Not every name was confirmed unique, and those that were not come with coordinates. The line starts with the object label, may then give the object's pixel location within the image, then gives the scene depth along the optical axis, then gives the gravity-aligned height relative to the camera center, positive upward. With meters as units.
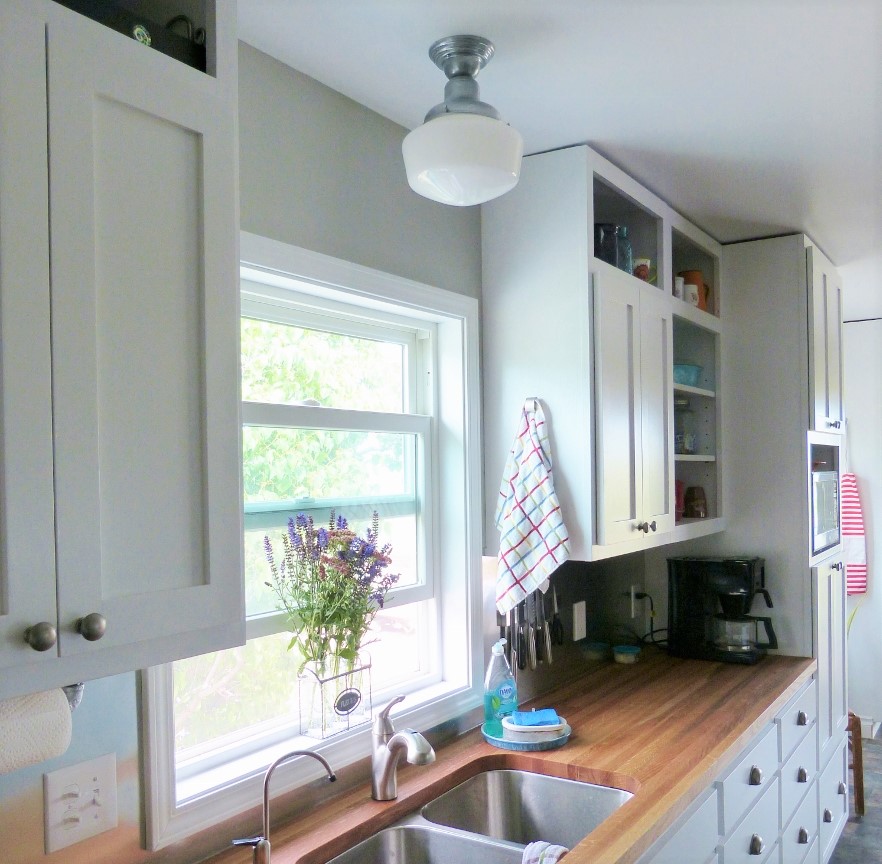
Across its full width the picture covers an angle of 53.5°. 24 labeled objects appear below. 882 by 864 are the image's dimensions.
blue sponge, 2.28 -0.73
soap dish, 2.22 -0.77
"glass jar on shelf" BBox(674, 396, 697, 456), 3.32 +0.04
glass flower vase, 1.96 -0.57
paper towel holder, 1.14 -0.32
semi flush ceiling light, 1.67 +0.58
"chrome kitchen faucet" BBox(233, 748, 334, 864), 1.50 -0.68
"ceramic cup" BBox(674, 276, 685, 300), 3.08 +0.53
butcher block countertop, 1.73 -0.79
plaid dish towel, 2.29 -0.23
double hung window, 1.80 -0.12
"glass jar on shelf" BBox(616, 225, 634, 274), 2.58 +0.56
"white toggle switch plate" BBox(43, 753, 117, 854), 1.38 -0.58
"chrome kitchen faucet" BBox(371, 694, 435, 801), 1.88 -0.67
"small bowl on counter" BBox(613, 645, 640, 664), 3.20 -0.79
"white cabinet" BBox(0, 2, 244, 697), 0.96 +0.12
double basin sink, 1.84 -0.87
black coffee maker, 3.18 -0.64
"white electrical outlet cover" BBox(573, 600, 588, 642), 3.07 -0.65
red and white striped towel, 5.09 -0.65
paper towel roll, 1.01 -0.33
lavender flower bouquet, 1.94 -0.32
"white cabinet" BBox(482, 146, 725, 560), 2.33 +0.25
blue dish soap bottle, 2.31 -0.67
